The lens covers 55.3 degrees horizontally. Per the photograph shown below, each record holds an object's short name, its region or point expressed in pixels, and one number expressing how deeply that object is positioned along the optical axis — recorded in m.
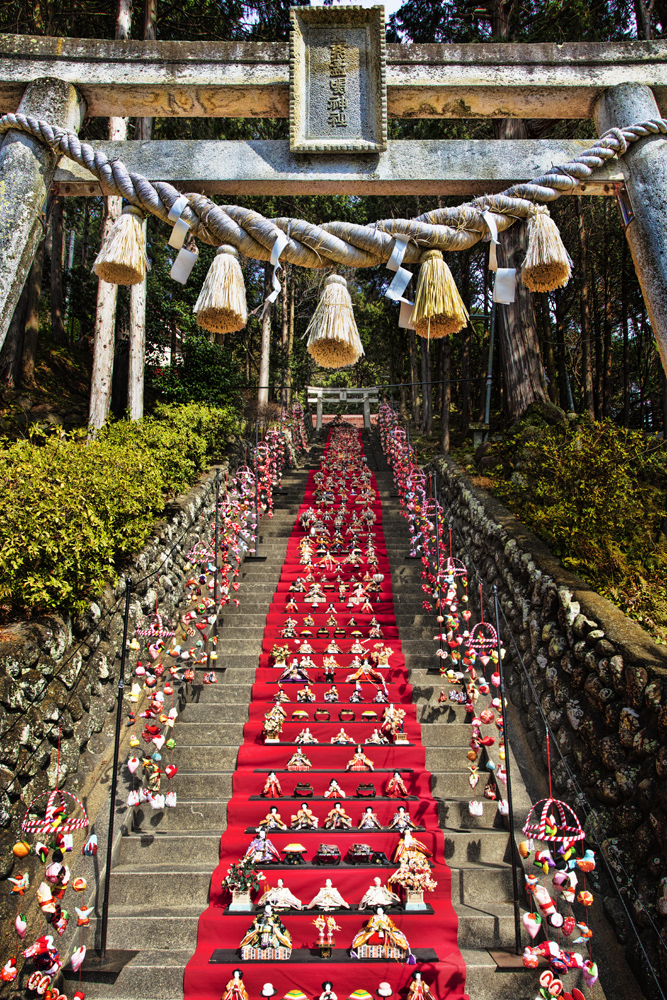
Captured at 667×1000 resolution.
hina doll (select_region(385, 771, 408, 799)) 4.82
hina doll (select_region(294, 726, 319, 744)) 5.30
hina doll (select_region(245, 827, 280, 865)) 4.18
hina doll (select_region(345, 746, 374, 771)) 5.04
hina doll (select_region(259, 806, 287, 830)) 4.46
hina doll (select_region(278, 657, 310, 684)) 5.97
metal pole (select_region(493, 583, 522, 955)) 3.83
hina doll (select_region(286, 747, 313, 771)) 5.07
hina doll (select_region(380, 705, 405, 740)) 5.38
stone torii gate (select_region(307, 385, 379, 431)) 19.31
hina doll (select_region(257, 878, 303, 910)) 3.89
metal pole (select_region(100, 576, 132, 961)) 3.77
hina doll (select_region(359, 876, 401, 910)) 3.89
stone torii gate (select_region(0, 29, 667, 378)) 2.83
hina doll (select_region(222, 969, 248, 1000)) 3.43
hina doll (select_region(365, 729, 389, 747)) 5.28
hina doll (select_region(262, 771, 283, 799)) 4.85
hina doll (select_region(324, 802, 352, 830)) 4.54
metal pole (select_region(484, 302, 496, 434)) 12.71
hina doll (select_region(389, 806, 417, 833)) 4.45
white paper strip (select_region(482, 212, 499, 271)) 2.64
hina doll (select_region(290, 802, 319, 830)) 4.52
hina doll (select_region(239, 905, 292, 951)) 3.66
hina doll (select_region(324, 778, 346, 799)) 4.79
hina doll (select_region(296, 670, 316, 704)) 5.87
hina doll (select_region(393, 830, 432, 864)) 4.09
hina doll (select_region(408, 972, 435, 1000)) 3.43
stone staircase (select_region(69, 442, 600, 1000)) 3.71
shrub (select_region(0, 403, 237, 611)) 4.36
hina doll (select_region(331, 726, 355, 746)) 5.28
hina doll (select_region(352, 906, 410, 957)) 3.67
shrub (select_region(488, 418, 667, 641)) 5.20
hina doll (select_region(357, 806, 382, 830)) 4.53
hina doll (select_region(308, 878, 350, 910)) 3.91
